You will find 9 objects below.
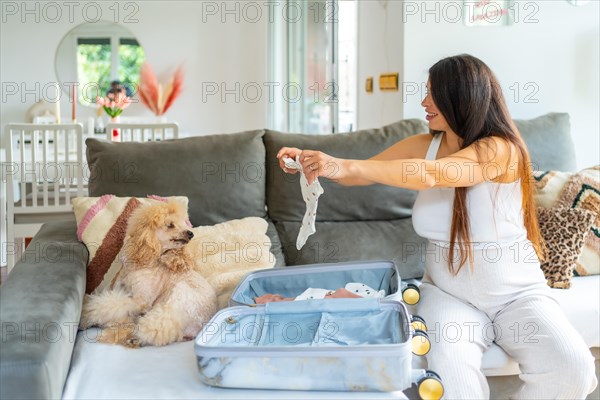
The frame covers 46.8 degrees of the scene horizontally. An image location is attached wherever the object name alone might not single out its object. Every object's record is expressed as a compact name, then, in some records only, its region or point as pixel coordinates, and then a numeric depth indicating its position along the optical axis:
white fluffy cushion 2.09
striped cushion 2.07
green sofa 2.33
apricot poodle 1.81
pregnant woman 1.73
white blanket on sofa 1.54
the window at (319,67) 4.06
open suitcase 1.52
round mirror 6.11
